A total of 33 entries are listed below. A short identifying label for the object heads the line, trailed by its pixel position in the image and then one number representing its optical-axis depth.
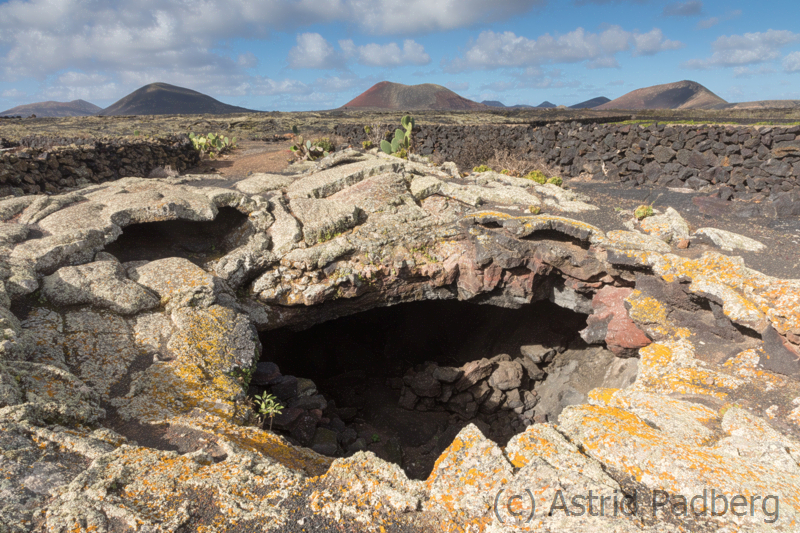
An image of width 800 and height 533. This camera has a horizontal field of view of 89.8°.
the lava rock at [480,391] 11.34
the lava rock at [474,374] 11.57
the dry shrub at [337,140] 23.55
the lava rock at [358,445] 8.35
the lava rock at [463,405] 11.12
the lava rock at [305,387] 8.77
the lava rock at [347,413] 10.39
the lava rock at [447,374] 11.62
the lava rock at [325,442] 7.35
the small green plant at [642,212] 9.55
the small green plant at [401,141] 15.91
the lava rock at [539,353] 11.23
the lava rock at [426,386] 11.56
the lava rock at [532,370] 11.34
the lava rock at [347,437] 8.61
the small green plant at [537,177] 12.76
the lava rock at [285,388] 8.19
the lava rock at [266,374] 8.07
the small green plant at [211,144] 19.48
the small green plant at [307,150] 16.59
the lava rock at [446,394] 11.52
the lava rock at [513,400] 10.97
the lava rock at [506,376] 11.23
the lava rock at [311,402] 8.31
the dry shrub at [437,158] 17.94
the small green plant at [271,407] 5.68
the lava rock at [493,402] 11.14
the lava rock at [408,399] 11.53
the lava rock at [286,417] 7.06
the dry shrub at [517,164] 15.57
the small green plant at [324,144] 18.52
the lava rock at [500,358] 11.76
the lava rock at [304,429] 7.30
